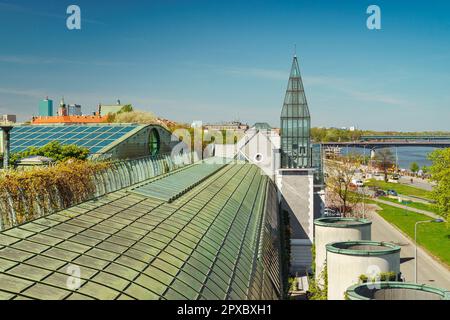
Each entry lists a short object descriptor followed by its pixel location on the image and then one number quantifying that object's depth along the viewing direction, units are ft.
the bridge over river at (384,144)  536.42
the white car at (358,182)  270.34
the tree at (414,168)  381.19
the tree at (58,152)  92.95
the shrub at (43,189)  43.70
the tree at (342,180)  167.42
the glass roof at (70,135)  112.27
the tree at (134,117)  212.43
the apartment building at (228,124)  559.10
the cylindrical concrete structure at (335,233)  78.79
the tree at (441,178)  139.33
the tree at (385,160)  370.16
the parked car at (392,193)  246.27
